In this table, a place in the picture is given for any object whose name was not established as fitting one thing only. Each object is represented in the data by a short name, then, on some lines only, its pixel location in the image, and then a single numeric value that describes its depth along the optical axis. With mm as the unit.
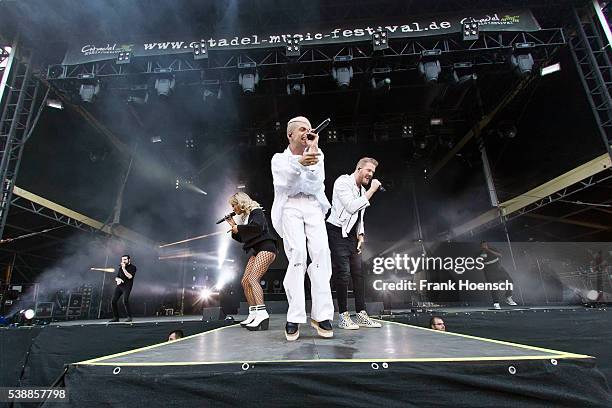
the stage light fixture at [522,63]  6996
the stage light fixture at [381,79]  7578
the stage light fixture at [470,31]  6890
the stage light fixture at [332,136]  10203
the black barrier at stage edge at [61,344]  5043
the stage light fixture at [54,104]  8031
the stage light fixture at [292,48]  7188
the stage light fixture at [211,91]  8000
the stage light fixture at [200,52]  7219
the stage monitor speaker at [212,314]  6323
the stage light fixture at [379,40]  7012
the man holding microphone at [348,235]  3279
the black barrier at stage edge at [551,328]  4625
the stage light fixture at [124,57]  7234
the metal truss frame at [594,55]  6383
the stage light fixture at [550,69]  7477
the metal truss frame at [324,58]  7263
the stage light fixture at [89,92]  7501
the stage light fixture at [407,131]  10047
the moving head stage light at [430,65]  7133
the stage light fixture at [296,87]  7859
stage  1289
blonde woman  3549
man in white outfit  2352
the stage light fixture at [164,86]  7539
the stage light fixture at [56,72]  7466
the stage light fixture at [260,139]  10438
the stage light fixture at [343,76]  7402
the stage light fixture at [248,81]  7566
